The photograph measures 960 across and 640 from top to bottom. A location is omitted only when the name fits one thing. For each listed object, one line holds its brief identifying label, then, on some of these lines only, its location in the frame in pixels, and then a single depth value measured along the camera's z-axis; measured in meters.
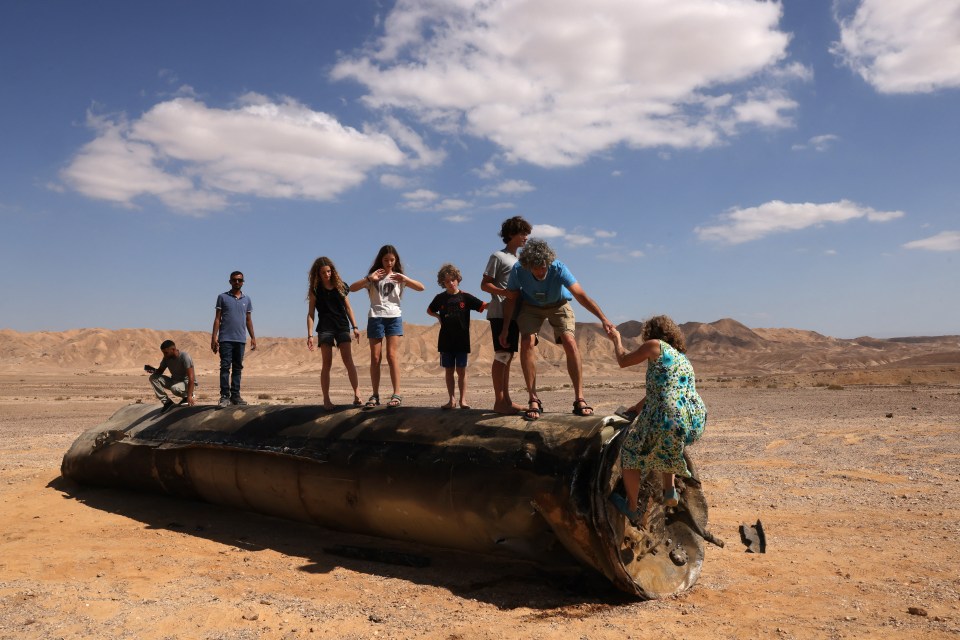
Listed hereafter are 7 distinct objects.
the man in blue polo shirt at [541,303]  5.99
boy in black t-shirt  7.32
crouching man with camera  9.80
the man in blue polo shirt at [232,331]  9.44
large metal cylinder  5.13
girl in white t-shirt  7.52
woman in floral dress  4.83
